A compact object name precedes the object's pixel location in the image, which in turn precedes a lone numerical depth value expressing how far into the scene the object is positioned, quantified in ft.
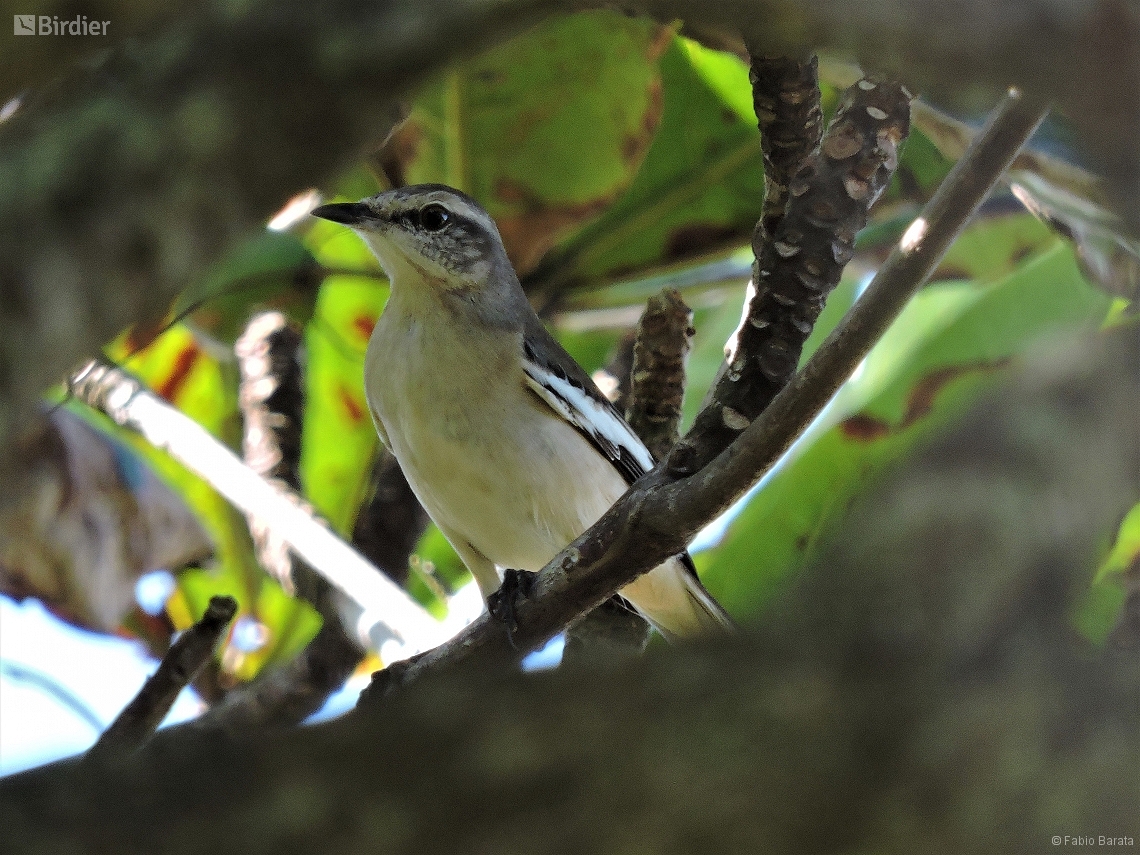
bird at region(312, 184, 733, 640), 22.44
